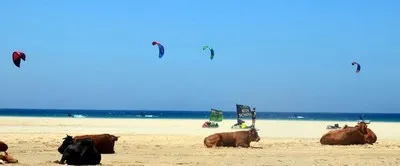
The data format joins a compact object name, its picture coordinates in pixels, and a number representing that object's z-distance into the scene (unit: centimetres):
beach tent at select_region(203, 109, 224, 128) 4797
